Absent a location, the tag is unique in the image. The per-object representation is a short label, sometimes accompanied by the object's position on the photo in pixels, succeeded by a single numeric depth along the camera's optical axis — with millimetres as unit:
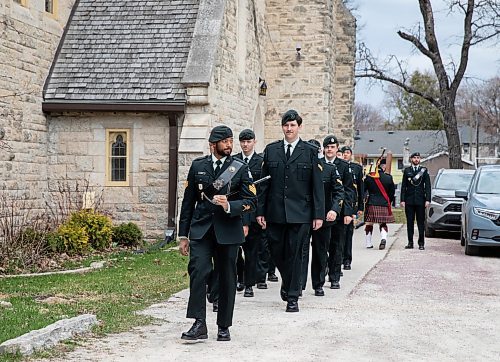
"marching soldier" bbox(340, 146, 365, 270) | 14070
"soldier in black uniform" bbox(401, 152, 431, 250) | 17422
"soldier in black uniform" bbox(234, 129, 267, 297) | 10961
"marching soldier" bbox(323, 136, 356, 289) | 11940
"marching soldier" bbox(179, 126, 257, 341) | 7926
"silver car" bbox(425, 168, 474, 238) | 20859
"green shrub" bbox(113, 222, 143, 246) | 16734
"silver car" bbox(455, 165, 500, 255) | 15859
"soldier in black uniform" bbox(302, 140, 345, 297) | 11016
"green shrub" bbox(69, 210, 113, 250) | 15914
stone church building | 16938
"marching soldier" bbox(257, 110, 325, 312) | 9758
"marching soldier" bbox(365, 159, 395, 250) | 17375
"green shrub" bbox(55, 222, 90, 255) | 14781
